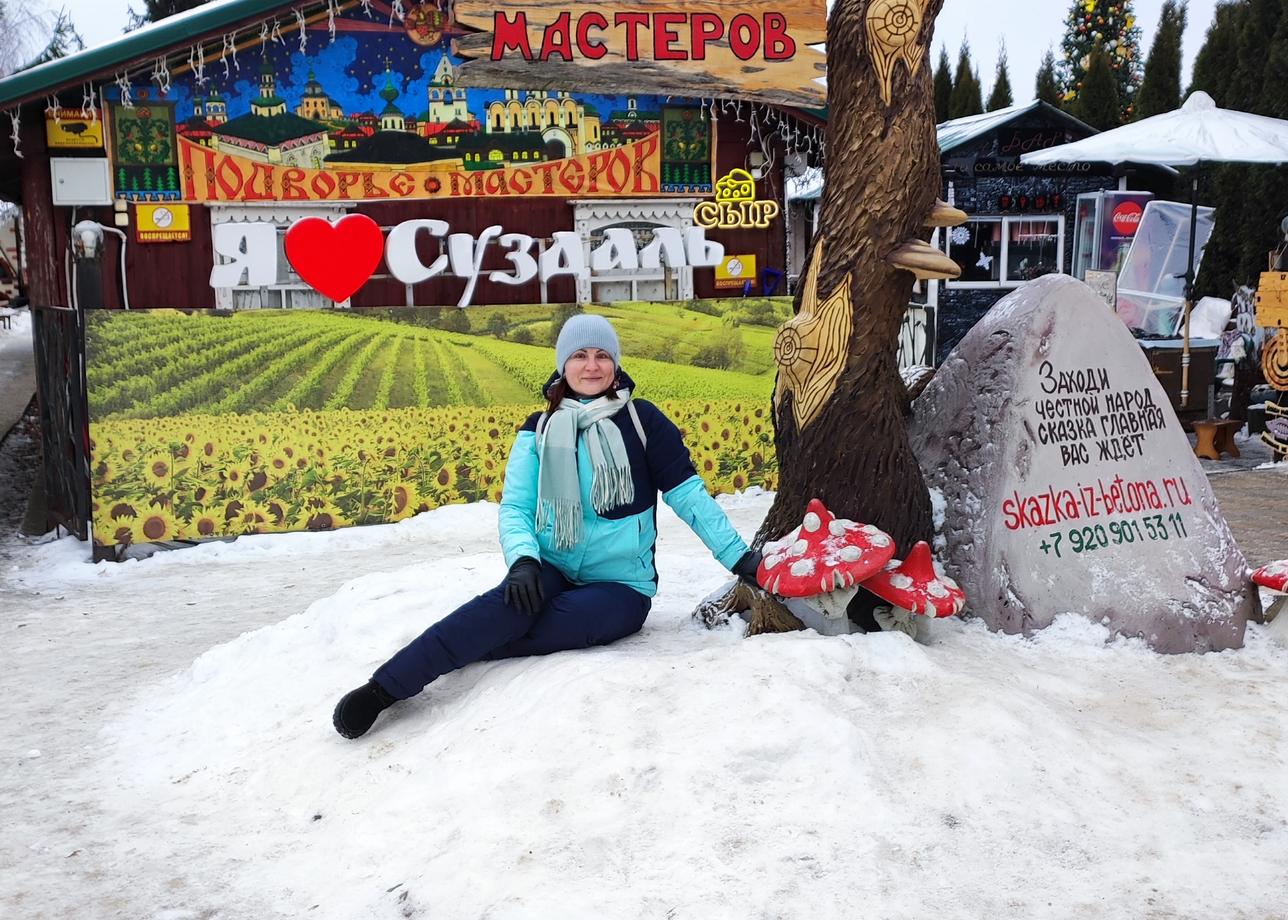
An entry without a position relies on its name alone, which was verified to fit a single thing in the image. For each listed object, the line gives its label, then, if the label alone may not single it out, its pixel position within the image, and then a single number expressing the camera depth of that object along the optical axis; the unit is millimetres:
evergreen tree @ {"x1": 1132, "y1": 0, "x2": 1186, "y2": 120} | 21281
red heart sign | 9867
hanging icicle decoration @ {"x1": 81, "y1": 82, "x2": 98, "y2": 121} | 9711
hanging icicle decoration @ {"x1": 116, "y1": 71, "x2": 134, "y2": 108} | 9773
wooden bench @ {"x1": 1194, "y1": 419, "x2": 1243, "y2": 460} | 11070
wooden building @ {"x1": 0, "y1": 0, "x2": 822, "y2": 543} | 8156
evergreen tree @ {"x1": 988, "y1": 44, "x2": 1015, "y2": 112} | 27469
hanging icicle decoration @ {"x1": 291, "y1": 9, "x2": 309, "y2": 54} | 10227
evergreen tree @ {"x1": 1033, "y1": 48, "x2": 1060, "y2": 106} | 26562
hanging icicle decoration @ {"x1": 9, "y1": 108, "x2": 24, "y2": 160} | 9281
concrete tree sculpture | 4426
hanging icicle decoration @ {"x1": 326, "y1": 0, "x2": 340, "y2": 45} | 10289
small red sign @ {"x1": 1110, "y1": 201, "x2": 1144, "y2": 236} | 17562
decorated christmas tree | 29062
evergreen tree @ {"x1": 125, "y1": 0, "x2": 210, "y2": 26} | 24997
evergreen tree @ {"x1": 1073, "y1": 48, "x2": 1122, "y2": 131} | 23172
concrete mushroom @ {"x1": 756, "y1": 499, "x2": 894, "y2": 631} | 4008
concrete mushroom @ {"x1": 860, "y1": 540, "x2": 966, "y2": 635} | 4055
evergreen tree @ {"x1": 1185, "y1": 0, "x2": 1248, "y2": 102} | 17703
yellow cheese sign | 11672
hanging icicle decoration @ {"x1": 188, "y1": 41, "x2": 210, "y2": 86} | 10030
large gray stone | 4578
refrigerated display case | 17531
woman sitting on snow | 4121
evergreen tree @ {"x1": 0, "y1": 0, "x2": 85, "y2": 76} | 40500
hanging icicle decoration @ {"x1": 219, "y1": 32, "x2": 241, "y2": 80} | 10051
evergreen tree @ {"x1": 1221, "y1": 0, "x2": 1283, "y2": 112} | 16078
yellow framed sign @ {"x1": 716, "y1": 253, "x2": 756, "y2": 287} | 11844
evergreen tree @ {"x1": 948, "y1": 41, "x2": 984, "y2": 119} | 27891
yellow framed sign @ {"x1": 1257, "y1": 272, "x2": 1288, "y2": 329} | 10430
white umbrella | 11195
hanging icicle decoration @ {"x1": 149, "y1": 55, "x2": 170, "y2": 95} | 9913
